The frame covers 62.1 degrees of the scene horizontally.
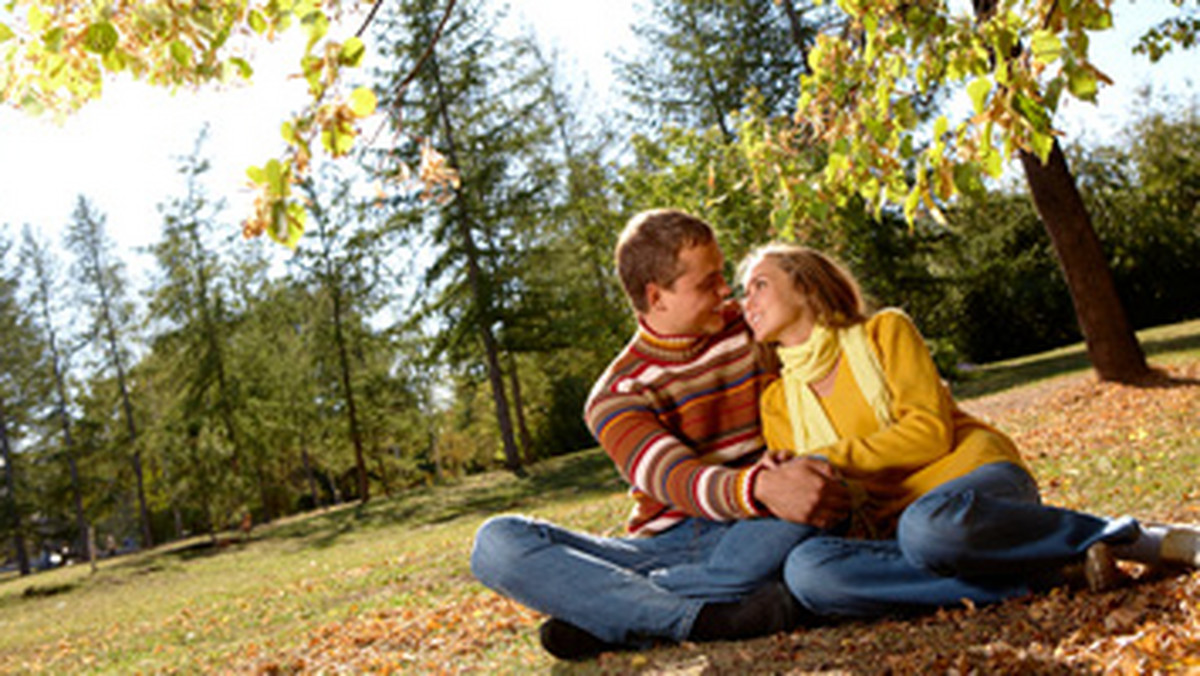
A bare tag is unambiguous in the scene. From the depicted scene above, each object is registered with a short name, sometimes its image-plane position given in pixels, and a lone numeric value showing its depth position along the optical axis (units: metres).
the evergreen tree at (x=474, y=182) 24.12
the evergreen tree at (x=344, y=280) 25.80
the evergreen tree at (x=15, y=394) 26.66
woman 2.91
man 3.27
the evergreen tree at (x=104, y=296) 28.31
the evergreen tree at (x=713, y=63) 25.28
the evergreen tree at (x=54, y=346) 27.44
